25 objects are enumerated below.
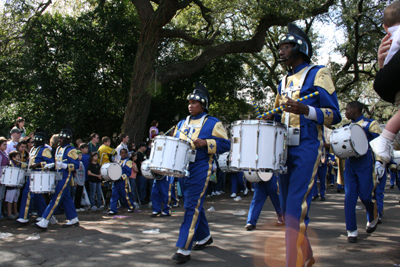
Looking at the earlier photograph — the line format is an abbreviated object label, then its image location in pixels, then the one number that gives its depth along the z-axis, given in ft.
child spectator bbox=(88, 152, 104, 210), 36.91
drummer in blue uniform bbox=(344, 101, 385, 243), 20.35
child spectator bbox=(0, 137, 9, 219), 30.25
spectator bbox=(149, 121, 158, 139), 45.98
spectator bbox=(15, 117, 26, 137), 37.88
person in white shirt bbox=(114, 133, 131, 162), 39.52
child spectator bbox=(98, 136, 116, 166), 38.52
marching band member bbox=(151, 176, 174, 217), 31.76
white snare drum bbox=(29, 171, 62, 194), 24.70
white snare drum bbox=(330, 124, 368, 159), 20.27
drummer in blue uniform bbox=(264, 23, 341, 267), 12.59
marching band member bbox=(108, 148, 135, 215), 33.61
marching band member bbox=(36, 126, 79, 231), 25.29
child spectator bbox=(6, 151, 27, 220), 30.17
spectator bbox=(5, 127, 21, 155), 35.12
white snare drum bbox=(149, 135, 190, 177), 16.76
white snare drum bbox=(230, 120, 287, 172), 12.87
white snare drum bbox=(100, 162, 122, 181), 33.50
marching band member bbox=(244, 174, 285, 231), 24.03
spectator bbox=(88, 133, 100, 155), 40.42
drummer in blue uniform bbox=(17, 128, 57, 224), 26.07
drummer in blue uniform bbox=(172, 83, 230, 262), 16.56
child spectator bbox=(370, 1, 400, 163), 8.57
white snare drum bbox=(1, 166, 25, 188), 27.27
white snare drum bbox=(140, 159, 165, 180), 32.02
